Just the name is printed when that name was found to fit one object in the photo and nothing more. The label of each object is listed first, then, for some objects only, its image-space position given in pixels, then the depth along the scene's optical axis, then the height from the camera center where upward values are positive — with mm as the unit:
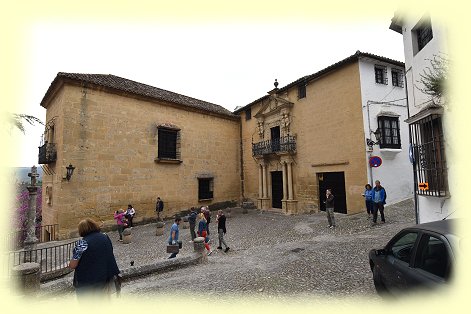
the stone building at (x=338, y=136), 12172 +2182
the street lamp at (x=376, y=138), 11758 +1657
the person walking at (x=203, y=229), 8695 -1815
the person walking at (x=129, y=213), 12238 -1654
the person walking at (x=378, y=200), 9578 -1050
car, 2648 -1095
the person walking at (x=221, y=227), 8719 -1774
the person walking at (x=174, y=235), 7934 -1808
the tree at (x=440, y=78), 5117 +1970
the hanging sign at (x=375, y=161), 11633 +577
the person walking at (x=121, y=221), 11070 -1844
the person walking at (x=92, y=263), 3350 -1134
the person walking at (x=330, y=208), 10469 -1455
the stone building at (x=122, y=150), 12328 +1763
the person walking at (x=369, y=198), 10263 -1042
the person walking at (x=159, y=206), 14594 -1587
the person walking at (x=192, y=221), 9844 -1716
